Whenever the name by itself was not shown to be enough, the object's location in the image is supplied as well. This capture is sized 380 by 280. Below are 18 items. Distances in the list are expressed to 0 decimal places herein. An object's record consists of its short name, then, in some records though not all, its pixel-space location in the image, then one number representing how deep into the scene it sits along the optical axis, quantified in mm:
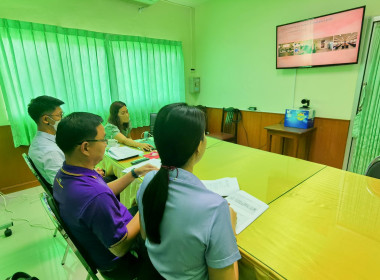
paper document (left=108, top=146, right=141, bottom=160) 1862
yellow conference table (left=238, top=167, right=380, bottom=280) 721
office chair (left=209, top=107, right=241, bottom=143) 3829
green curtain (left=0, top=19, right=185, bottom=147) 2570
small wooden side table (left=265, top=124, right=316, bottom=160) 2748
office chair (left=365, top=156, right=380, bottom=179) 1467
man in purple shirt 850
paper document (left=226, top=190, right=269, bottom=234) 954
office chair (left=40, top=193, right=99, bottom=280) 862
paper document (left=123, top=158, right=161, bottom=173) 1609
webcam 2924
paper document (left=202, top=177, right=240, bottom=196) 1212
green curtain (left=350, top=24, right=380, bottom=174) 2322
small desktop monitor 3217
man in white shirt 1386
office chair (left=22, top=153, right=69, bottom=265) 1283
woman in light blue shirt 613
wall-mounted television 2418
